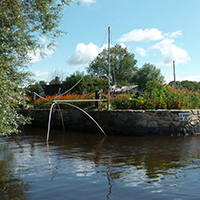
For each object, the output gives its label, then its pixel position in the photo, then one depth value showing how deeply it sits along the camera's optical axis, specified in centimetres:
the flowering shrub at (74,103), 1320
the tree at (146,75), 4136
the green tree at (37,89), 2925
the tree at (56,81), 3388
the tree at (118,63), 4897
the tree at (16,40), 589
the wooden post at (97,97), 1214
